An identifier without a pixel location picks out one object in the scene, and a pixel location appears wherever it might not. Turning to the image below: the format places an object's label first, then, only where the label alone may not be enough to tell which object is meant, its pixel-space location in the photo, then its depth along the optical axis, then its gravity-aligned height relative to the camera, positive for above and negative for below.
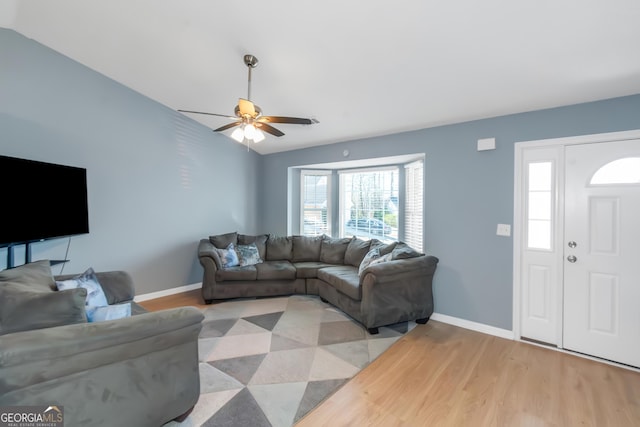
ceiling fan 2.49 +0.87
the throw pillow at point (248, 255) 4.41 -0.68
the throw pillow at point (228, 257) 4.20 -0.68
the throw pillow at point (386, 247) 3.84 -0.48
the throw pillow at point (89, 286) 2.08 -0.57
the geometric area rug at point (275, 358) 1.94 -1.34
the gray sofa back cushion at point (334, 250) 4.71 -0.63
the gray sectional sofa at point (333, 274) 3.12 -0.83
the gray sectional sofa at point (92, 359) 1.29 -0.75
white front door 2.53 -0.35
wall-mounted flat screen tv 2.60 +0.10
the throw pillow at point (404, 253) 3.34 -0.48
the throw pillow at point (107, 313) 1.84 -0.68
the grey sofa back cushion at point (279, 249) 4.89 -0.64
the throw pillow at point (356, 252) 4.41 -0.62
